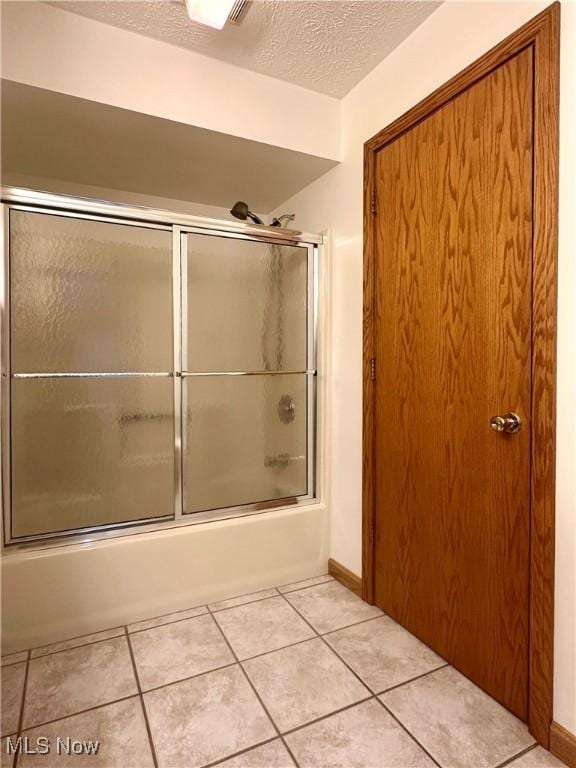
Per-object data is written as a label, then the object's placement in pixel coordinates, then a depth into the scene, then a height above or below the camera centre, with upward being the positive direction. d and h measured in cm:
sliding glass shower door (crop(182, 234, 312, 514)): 199 +2
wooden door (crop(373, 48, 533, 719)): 131 +0
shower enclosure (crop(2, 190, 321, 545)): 167 +3
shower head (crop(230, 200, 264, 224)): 223 +86
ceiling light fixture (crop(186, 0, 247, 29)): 145 +128
